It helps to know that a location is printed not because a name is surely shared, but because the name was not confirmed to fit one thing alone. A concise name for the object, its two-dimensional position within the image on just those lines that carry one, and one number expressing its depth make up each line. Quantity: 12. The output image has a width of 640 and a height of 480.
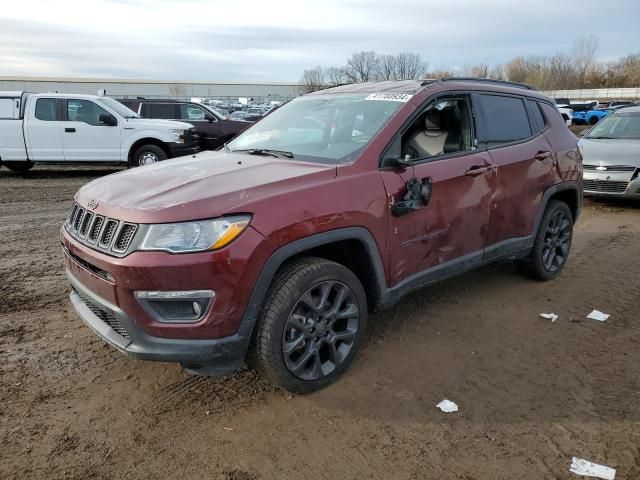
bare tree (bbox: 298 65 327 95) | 82.12
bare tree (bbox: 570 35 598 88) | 87.16
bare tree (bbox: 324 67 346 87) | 70.69
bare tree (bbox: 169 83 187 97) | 77.50
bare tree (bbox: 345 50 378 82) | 67.12
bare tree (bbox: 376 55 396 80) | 65.06
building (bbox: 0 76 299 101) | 71.50
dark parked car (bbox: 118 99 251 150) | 14.05
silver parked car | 8.45
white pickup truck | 11.40
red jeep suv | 2.71
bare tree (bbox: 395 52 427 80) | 66.00
